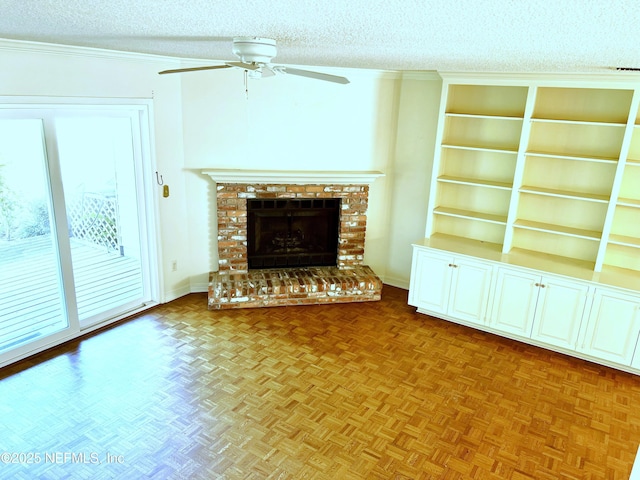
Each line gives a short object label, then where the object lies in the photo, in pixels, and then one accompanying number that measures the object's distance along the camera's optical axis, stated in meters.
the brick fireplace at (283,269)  4.68
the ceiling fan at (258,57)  2.19
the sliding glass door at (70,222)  3.54
